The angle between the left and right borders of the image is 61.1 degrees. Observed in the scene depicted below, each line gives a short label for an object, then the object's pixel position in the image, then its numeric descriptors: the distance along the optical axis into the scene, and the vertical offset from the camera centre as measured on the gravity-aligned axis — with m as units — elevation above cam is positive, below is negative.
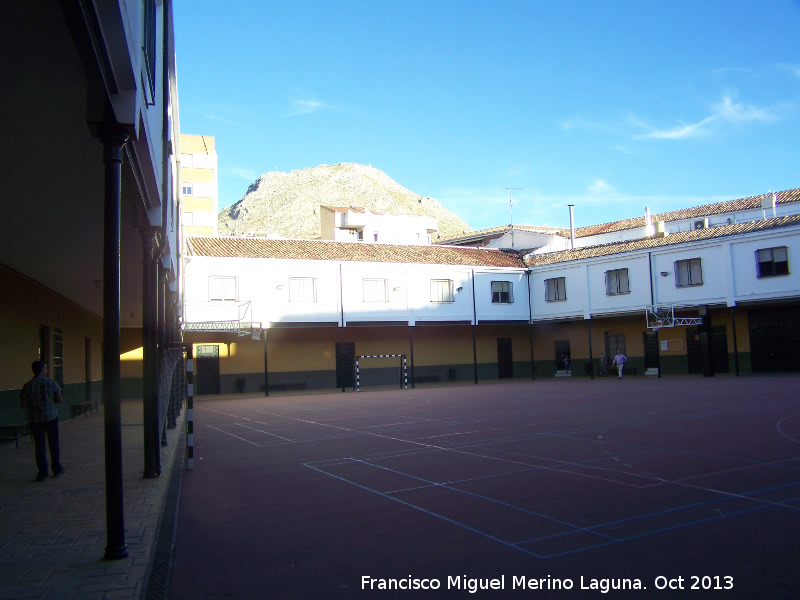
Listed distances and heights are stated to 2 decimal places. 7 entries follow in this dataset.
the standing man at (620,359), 33.53 -1.02
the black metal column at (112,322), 5.36 +0.31
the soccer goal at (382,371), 34.88 -1.13
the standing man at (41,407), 9.19 -0.59
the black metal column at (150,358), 9.30 +0.02
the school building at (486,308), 29.88 +1.75
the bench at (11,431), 12.04 -1.21
